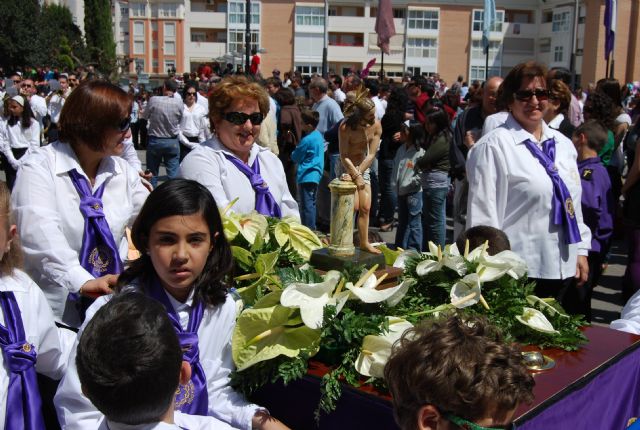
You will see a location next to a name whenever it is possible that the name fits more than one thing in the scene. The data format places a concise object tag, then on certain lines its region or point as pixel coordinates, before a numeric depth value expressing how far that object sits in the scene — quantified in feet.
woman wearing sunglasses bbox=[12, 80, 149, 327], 8.90
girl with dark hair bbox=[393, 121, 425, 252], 24.36
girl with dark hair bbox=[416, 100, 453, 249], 23.73
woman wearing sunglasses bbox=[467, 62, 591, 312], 11.23
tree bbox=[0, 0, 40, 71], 147.13
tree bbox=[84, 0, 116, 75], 209.36
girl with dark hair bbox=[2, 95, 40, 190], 34.53
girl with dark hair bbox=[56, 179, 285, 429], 7.12
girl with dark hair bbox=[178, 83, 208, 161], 39.11
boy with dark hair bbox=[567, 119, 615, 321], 17.98
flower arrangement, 6.89
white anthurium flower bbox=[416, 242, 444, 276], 8.33
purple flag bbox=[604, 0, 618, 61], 48.21
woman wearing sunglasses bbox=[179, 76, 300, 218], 10.48
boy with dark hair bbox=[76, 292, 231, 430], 5.14
